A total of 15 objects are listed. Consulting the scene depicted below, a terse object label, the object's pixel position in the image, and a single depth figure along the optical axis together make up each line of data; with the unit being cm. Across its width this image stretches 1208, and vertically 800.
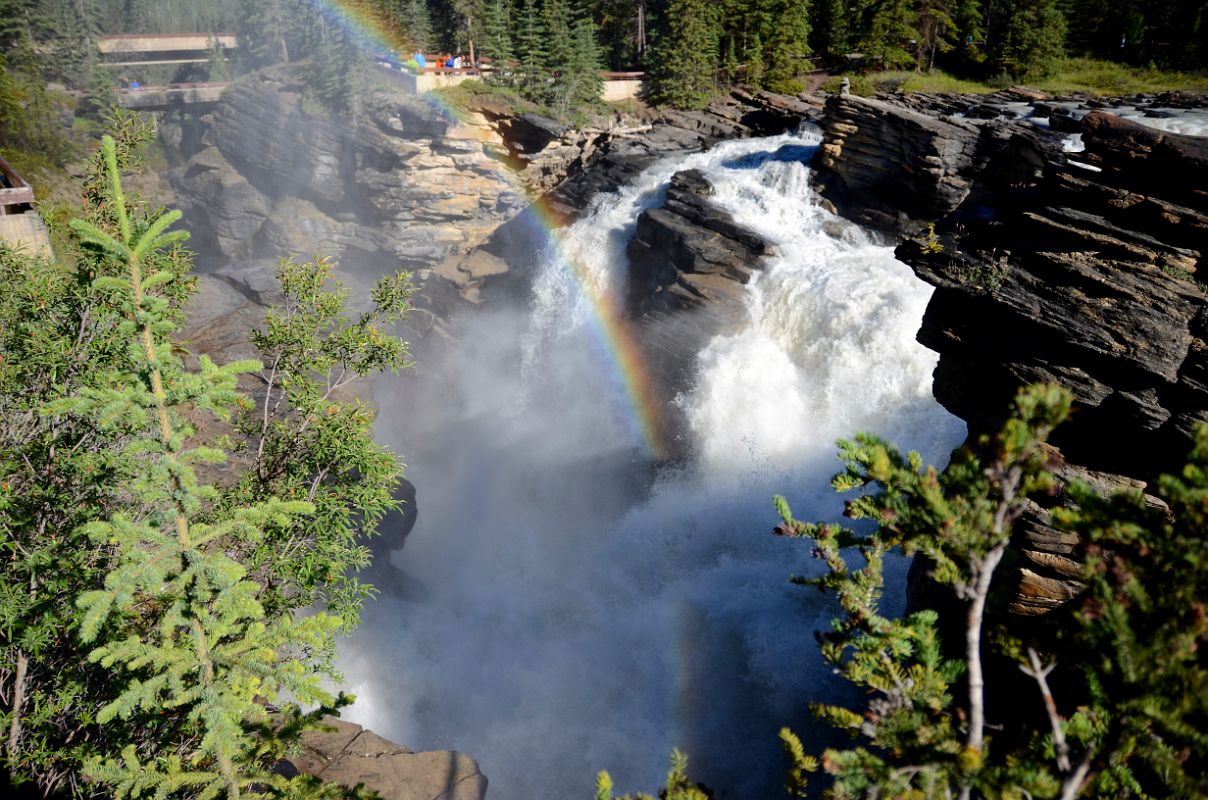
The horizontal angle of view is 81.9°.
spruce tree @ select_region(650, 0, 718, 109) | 4562
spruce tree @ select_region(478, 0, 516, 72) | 4188
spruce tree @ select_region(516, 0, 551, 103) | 4203
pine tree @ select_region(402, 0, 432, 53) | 4788
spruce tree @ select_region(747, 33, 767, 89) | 4688
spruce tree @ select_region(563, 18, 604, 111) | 4222
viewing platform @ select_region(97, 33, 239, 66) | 5644
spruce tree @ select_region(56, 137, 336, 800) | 540
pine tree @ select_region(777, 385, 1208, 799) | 371
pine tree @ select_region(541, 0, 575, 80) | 4212
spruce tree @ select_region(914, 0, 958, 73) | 4506
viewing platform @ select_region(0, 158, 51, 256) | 1591
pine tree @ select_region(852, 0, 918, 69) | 4534
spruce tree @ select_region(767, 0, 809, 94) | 4700
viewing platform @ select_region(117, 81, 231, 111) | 4362
